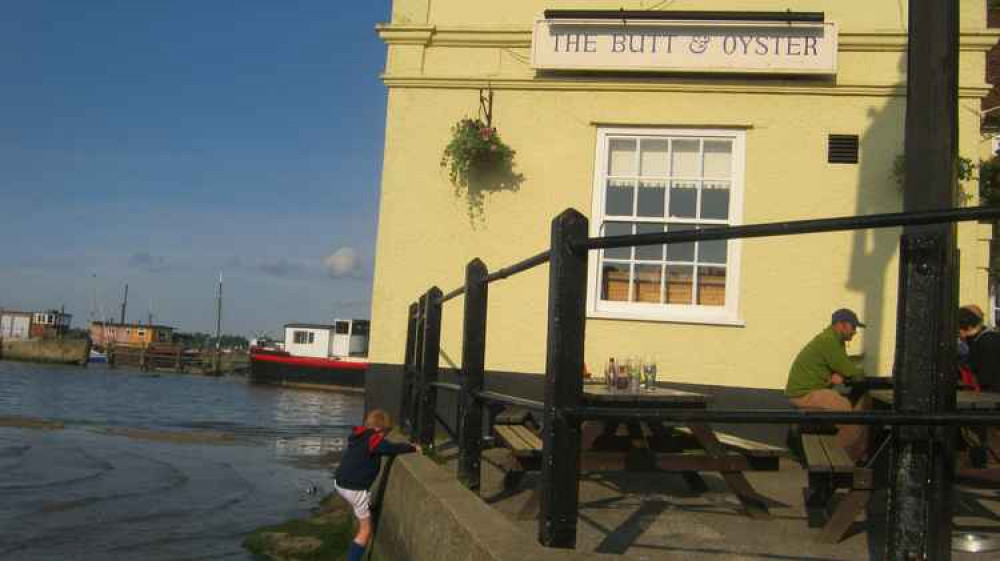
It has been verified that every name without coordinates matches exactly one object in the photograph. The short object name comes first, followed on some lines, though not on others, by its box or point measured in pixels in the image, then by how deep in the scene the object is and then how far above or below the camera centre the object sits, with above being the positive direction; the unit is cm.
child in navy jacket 597 -79
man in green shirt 584 +6
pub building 872 +188
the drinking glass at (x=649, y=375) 612 -6
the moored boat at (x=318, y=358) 5600 -86
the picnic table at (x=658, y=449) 479 -44
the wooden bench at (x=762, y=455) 496 -43
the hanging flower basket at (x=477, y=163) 893 +184
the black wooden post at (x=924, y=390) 314 -3
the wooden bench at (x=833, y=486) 400 -48
